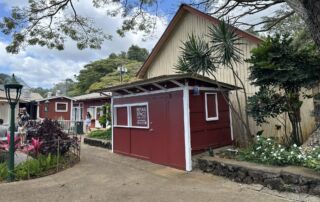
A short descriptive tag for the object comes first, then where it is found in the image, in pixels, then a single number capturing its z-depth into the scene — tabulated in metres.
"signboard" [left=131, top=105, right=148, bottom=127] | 7.48
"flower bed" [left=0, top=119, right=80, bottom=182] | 6.03
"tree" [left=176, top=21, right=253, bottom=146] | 6.06
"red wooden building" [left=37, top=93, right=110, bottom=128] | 20.55
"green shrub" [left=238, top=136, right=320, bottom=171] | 4.83
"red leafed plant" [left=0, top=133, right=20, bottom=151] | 7.01
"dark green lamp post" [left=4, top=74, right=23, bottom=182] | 5.80
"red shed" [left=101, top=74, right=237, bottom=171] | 6.29
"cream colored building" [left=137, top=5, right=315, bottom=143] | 7.38
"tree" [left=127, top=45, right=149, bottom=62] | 41.12
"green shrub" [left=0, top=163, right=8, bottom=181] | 5.84
